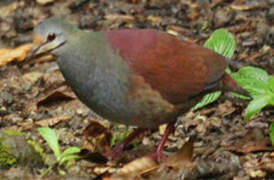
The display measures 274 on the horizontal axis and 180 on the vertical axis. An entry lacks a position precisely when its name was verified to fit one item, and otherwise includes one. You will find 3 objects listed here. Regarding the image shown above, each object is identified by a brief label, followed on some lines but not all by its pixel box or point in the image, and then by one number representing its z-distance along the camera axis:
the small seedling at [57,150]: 7.89
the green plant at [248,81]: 7.65
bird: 7.34
